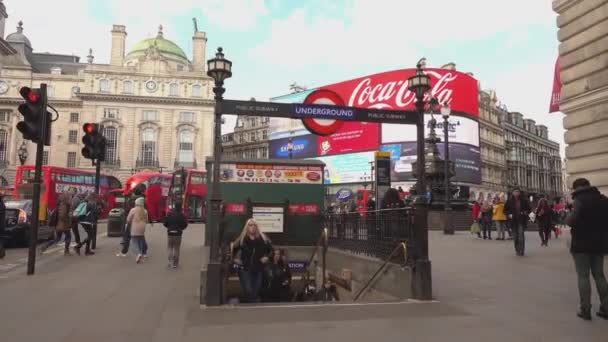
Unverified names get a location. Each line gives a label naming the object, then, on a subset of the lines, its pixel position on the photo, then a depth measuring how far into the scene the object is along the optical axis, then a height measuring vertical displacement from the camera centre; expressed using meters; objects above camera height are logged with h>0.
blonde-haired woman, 8.41 -0.72
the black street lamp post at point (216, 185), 7.18 +0.48
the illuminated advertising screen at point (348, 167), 61.75 +6.37
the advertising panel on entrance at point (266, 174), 13.55 +1.18
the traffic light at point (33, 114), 9.91 +2.05
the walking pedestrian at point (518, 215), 12.43 +0.08
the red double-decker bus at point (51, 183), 26.03 +1.81
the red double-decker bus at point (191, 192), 29.92 +1.43
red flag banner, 16.47 +4.29
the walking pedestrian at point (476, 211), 20.41 +0.27
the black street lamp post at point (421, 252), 7.44 -0.54
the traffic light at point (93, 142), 13.52 +2.03
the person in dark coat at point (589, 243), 6.00 -0.31
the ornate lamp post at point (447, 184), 21.39 +1.56
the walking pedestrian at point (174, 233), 11.42 -0.42
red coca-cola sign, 58.88 +15.64
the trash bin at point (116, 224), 19.31 -0.38
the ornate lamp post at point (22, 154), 29.99 +3.68
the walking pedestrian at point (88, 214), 13.28 +0.01
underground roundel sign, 8.35 +1.66
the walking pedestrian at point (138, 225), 12.39 -0.26
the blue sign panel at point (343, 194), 61.42 +2.91
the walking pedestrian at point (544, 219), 15.80 -0.03
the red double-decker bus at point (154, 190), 29.71 +1.55
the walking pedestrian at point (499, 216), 17.91 +0.06
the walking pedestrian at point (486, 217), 18.67 +0.02
